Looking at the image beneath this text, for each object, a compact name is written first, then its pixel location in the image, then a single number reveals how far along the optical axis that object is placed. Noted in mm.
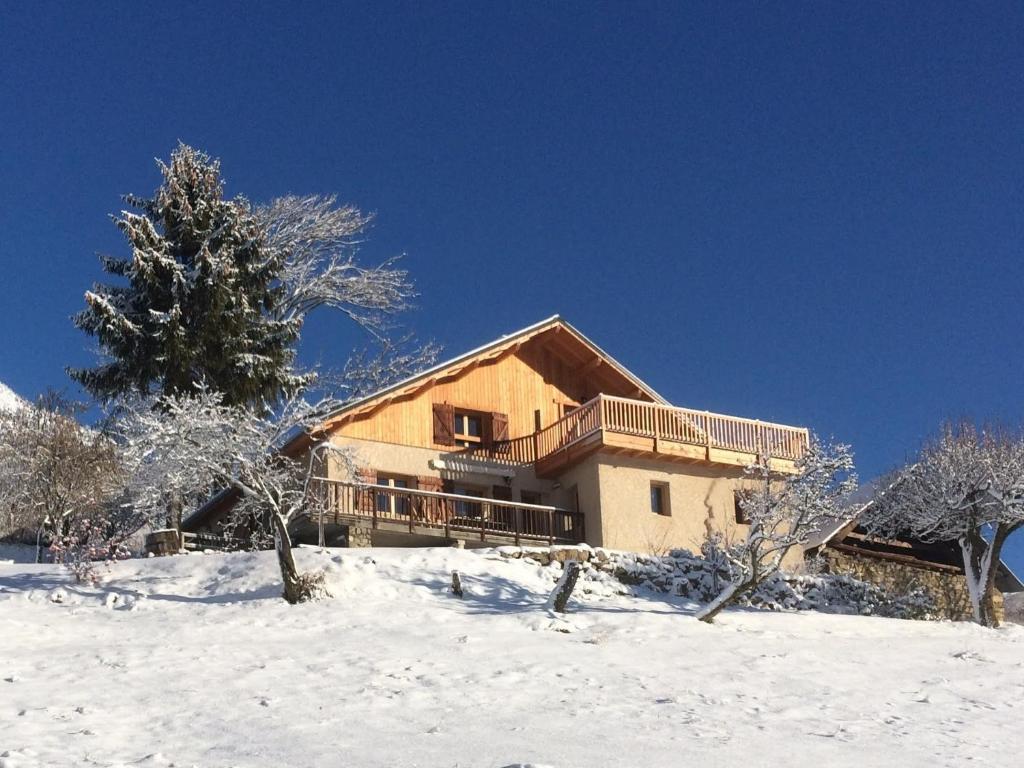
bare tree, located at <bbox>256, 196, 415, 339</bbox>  38062
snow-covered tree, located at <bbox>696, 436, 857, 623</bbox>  23500
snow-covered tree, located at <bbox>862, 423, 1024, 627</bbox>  29812
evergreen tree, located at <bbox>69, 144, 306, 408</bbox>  30203
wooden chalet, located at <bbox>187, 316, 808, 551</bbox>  29172
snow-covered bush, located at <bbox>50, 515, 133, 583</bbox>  23641
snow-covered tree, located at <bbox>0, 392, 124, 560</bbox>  35562
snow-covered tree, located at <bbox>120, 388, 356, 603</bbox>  22672
